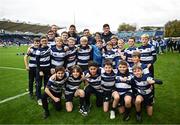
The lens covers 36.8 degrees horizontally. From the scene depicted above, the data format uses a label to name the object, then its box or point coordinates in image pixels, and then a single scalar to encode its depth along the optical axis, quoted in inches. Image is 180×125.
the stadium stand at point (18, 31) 3245.6
